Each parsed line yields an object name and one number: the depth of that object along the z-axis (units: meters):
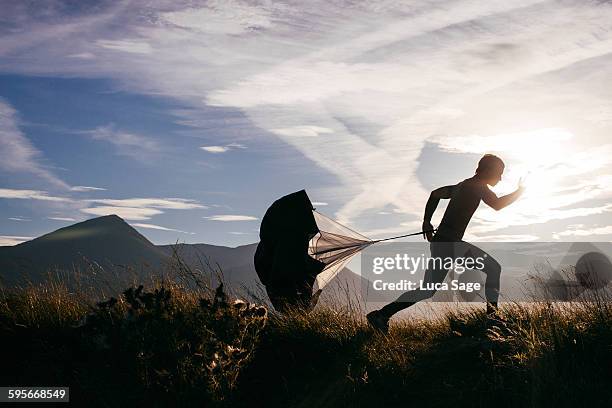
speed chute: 7.97
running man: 7.15
